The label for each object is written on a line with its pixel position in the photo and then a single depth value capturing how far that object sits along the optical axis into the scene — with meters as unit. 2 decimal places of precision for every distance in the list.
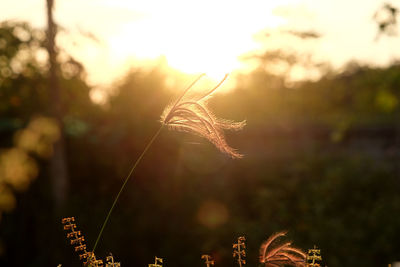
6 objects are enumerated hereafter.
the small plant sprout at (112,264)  2.18
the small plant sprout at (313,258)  2.10
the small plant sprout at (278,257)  1.96
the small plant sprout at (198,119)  2.01
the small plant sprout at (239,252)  2.11
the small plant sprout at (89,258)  2.15
